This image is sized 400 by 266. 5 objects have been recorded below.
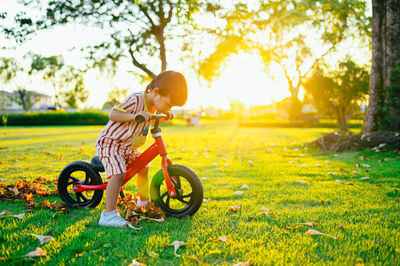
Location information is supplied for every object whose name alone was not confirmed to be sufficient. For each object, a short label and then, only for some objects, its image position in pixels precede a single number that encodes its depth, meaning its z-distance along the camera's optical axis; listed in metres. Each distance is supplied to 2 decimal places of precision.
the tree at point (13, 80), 43.41
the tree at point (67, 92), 49.53
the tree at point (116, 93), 48.00
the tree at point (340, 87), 13.56
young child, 2.72
